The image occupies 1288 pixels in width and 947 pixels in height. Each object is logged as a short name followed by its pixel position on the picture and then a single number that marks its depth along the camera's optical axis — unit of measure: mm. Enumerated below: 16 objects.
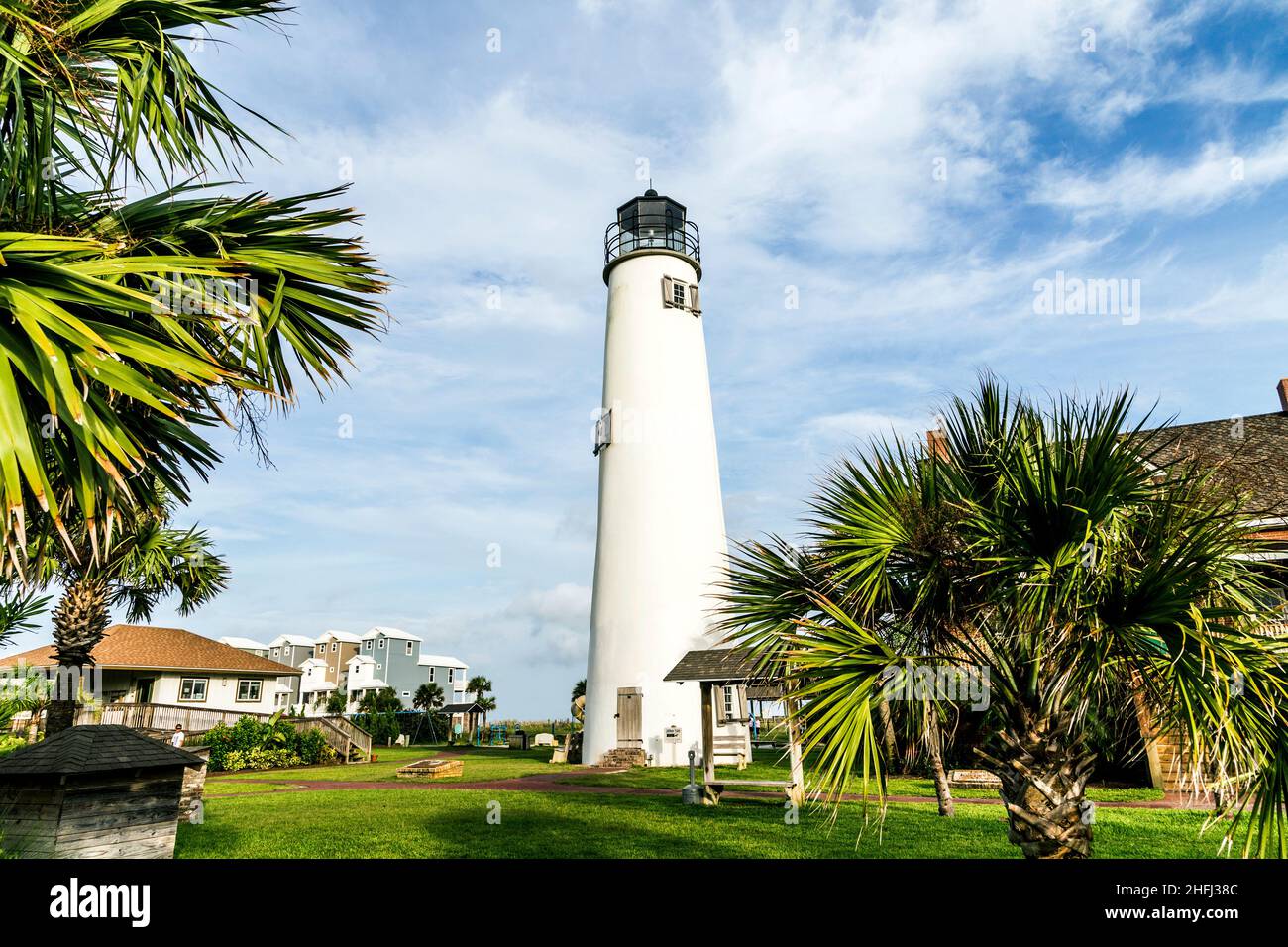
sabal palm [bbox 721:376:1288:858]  5031
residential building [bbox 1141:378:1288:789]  15625
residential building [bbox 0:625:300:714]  32688
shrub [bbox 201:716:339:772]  26281
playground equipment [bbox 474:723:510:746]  43878
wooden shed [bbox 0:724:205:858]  6758
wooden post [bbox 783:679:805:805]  13742
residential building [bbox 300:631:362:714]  64750
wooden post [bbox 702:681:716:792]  15868
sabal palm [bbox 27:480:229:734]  17406
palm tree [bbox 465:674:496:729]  54906
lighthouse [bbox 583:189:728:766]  25078
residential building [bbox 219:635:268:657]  64812
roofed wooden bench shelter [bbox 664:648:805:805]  14430
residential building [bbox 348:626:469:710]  65875
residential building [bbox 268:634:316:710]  72438
